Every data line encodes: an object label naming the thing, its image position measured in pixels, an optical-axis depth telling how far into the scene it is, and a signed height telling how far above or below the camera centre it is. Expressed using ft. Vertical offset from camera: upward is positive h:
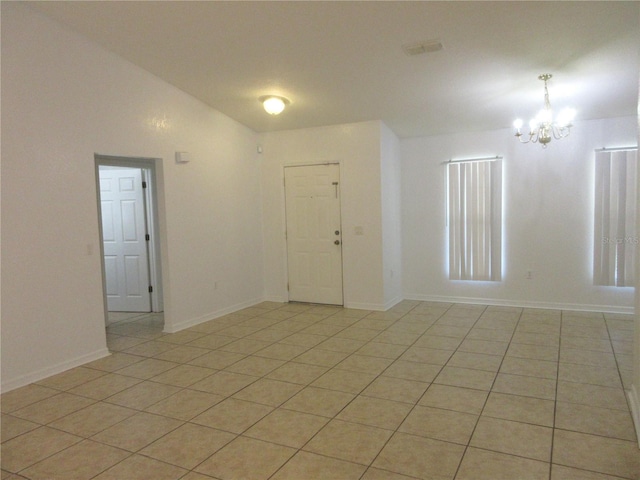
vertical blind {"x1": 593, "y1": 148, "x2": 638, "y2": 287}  16.34 -0.24
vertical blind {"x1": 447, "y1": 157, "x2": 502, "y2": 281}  18.69 -0.14
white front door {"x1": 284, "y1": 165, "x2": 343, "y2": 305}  19.47 -0.64
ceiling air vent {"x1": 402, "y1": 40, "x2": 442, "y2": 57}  11.58 +4.89
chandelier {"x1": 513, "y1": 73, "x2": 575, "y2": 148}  13.06 +3.09
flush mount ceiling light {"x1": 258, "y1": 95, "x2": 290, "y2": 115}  15.72 +4.53
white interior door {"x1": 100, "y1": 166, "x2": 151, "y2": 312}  18.93 -0.57
